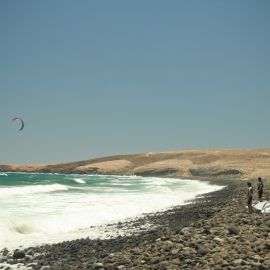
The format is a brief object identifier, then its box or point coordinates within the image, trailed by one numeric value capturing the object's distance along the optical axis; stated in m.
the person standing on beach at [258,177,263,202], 21.46
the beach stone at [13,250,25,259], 12.94
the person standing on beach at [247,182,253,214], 17.33
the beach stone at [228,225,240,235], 12.27
